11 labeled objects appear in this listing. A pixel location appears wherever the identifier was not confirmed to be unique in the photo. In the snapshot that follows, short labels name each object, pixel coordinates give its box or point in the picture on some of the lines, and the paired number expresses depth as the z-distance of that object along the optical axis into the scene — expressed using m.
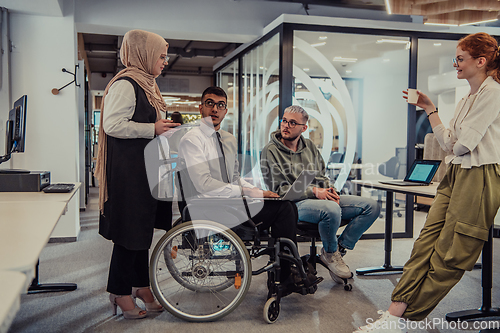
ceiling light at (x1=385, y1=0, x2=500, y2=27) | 3.39
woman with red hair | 1.81
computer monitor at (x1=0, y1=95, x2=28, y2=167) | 2.27
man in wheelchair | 2.12
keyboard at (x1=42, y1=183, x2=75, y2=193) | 2.08
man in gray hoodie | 2.55
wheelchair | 2.08
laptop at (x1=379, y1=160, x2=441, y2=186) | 2.86
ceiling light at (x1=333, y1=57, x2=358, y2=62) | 4.33
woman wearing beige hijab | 2.03
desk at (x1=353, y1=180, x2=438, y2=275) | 2.71
